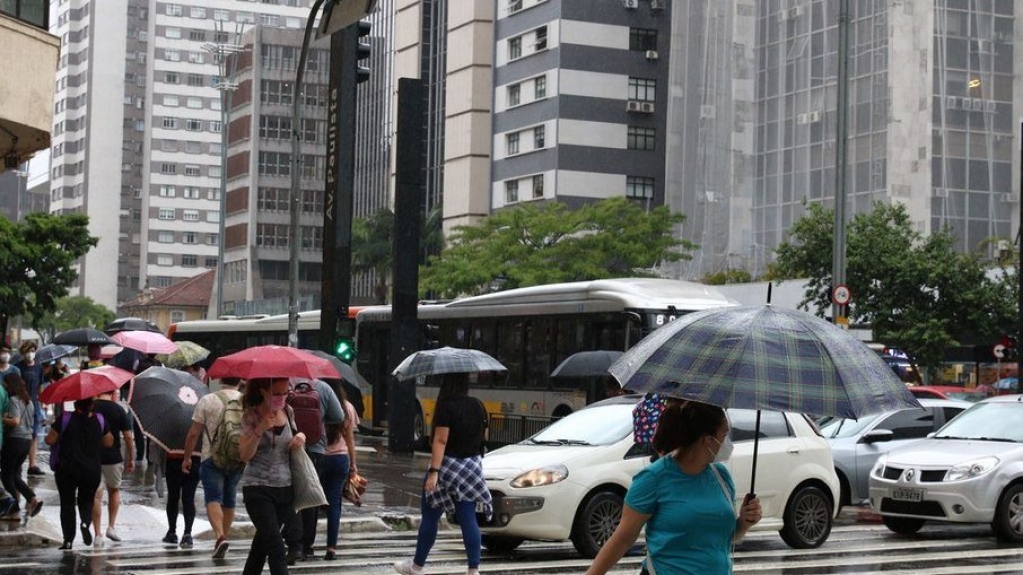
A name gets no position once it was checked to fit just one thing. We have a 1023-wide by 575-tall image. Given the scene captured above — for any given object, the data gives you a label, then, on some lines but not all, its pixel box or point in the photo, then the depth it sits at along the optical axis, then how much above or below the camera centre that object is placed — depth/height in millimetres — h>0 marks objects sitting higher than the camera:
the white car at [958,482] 17734 -1406
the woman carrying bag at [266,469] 11000 -871
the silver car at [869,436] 21641 -1127
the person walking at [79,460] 15641 -1157
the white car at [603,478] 15344 -1253
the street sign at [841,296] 31297 +1069
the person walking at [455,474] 12938 -1028
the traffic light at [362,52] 22861 +4202
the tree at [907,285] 46719 +1986
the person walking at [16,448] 17891 -1211
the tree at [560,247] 66438 +4146
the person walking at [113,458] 16094 -1193
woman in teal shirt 6504 -633
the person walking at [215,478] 14930 -1256
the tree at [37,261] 56750 +2719
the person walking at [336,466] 15047 -1129
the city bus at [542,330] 28812 +321
